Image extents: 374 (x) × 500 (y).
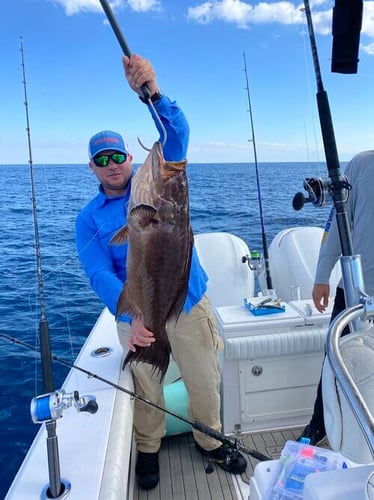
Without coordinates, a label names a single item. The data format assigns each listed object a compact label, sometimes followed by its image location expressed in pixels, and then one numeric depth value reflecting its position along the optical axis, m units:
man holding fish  1.54
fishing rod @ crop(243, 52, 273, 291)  4.20
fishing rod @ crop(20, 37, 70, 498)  1.43
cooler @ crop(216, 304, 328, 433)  2.81
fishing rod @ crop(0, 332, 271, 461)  2.05
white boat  1.56
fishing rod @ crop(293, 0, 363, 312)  1.44
